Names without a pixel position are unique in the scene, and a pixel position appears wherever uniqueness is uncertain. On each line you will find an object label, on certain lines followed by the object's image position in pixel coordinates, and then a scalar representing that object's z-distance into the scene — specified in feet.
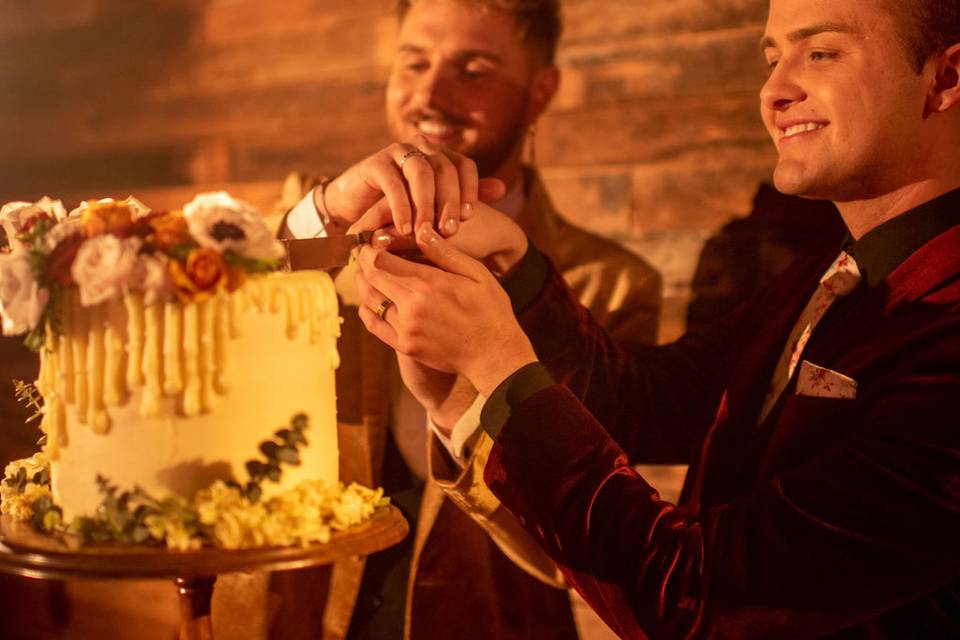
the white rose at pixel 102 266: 3.28
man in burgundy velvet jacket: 3.61
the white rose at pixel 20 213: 3.83
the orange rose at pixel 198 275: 3.35
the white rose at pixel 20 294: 3.44
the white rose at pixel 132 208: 3.73
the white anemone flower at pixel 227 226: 3.41
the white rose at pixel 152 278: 3.34
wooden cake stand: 3.06
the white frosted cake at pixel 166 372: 3.34
